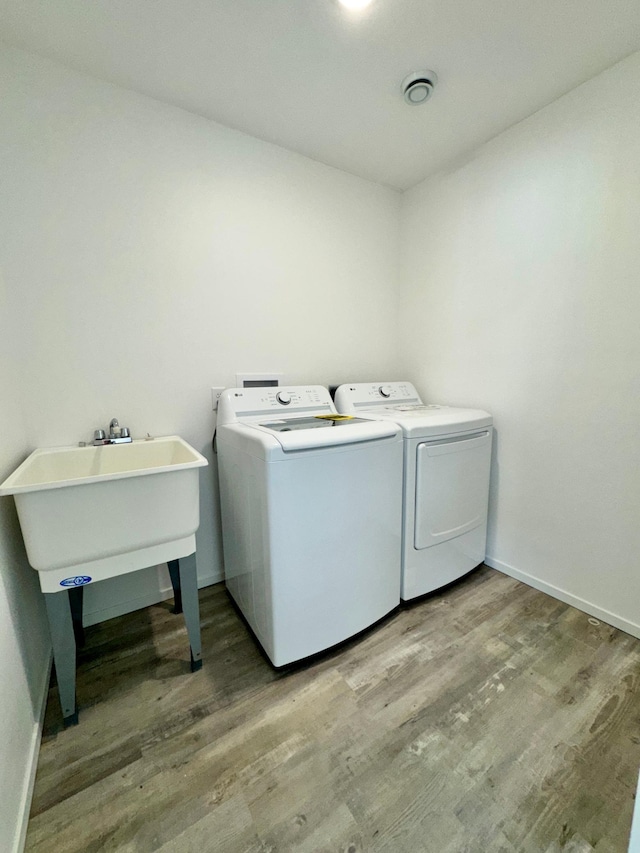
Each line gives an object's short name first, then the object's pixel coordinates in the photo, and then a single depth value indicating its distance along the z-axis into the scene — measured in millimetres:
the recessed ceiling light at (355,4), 1057
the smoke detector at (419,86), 1335
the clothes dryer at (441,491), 1484
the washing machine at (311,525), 1146
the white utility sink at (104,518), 923
